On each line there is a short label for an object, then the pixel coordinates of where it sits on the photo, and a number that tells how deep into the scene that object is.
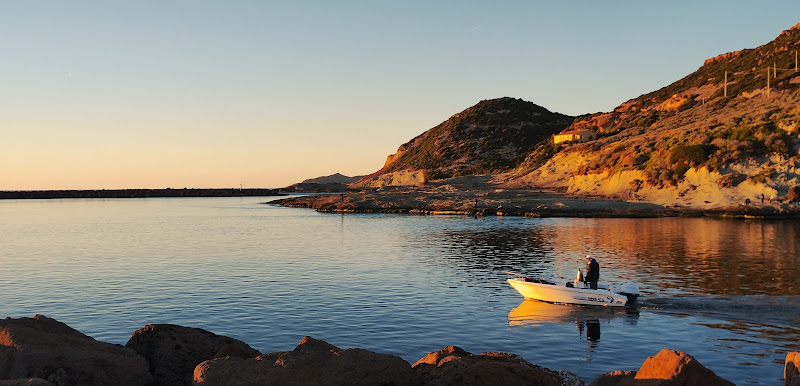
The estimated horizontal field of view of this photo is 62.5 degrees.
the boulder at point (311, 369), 13.88
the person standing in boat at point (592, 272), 32.38
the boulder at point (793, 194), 87.62
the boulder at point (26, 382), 12.60
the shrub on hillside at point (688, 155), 100.25
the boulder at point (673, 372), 13.72
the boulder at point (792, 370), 14.58
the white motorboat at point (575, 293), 31.72
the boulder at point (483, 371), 13.99
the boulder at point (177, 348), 16.94
